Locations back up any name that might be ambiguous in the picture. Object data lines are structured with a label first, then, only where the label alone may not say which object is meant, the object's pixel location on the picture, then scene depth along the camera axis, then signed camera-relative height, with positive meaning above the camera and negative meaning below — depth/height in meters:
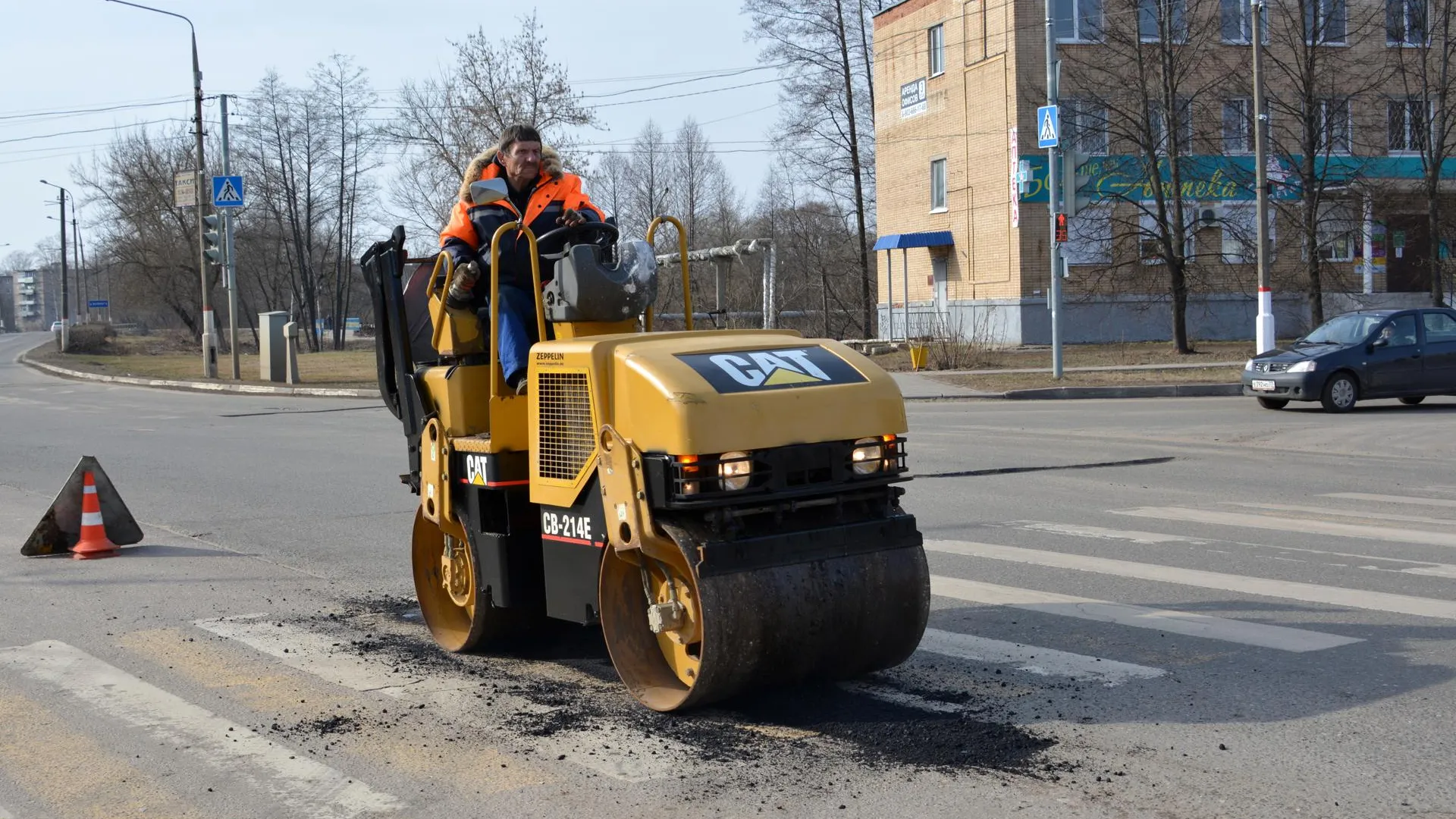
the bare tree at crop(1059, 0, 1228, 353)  31.84 +6.00
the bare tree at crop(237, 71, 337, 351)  64.69 +9.81
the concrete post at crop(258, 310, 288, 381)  33.41 +0.73
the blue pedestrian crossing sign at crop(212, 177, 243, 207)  31.64 +4.26
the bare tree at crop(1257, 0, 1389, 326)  32.50 +5.95
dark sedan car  19.27 -0.27
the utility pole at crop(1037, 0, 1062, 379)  24.39 +2.23
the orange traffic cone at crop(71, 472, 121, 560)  9.79 -1.13
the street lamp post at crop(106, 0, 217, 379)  34.84 +1.13
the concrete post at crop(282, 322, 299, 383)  32.34 +0.65
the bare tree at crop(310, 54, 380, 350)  66.06 +9.05
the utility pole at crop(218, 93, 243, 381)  32.52 +2.65
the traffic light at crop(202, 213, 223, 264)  31.97 +3.35
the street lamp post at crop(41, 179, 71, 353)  54.75 +2.09
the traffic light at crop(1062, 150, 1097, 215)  24.75 +3.06
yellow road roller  5.00 -0.49
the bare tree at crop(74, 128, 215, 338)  62.06 +6.93
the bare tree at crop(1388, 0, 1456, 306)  33.50 +6.39
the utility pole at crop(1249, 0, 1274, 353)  24.75 +2.74
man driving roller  6.00 +0.66
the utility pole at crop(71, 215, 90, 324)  89.62 +8.66
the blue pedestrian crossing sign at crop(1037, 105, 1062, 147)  24.33 +3.98
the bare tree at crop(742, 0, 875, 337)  44.56 +8.66
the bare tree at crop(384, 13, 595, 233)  39.31 +7.51
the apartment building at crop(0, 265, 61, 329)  175.38 +11.30
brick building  32.75 +5.02
